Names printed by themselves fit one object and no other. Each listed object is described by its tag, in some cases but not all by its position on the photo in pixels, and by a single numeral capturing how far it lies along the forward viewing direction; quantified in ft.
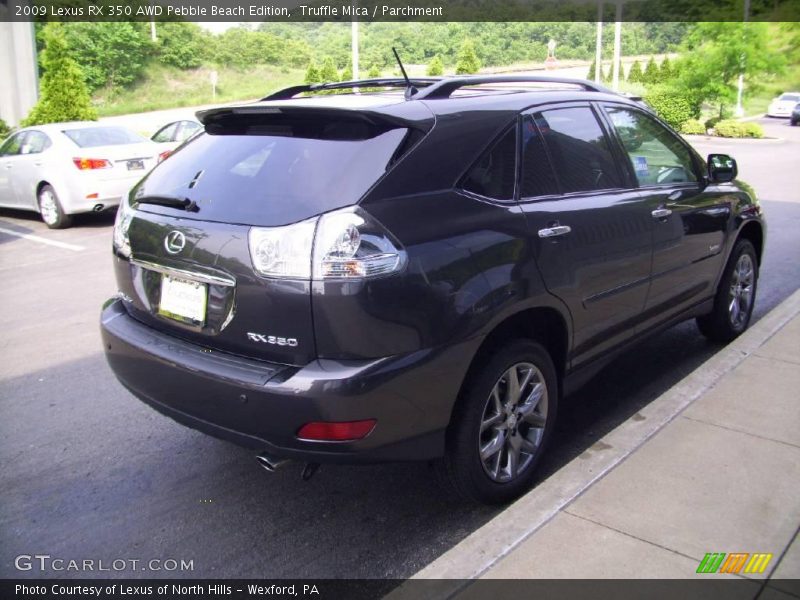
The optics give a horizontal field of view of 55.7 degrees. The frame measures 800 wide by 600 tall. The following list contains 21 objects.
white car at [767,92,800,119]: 142.00
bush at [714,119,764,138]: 94.38
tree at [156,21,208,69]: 180.75
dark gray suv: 9.07
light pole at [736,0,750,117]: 104.68
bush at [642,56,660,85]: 155.10
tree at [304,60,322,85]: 115.53
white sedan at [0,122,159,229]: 36.45
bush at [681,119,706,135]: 101.50
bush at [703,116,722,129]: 101.23
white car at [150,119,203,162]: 54.80
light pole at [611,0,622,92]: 99.96
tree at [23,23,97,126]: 63.77
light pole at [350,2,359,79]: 79.97
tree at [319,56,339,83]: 120.57
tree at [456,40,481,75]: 111.45
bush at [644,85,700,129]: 106.42
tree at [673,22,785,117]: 102.99
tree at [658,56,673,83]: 148.56
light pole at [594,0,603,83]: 112.57
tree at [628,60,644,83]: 160.76
